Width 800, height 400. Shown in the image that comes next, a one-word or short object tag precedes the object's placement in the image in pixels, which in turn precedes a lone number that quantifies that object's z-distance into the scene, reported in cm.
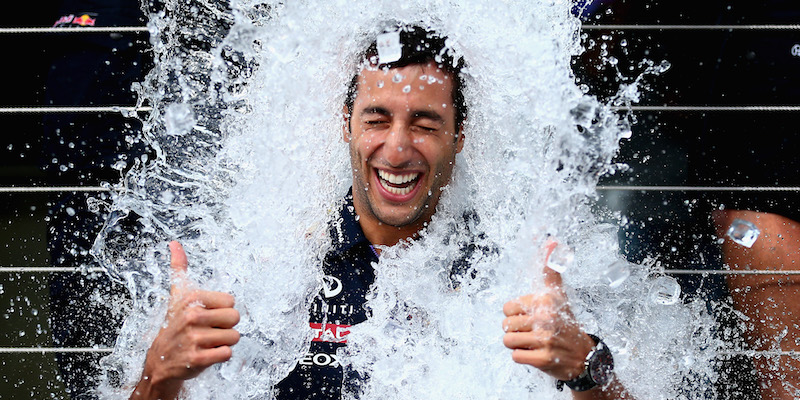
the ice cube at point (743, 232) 256
